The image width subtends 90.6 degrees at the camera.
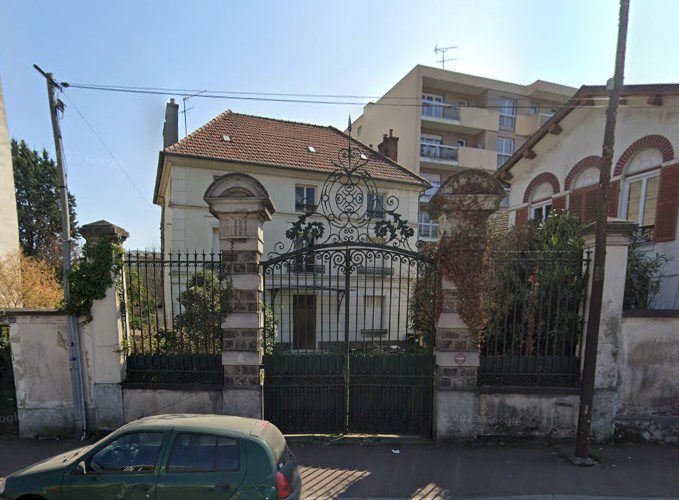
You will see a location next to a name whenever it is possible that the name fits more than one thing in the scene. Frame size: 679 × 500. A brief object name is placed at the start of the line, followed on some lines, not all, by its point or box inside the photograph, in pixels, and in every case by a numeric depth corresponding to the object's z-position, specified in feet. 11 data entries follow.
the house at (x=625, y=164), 24.97
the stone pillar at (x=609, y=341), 18.19
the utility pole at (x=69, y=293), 18.71
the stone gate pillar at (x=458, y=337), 18.39
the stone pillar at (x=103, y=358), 18.94
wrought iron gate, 19.34
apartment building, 75.72
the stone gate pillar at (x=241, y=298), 18.48
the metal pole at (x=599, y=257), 15.96
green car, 10.76
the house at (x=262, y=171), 49.85
